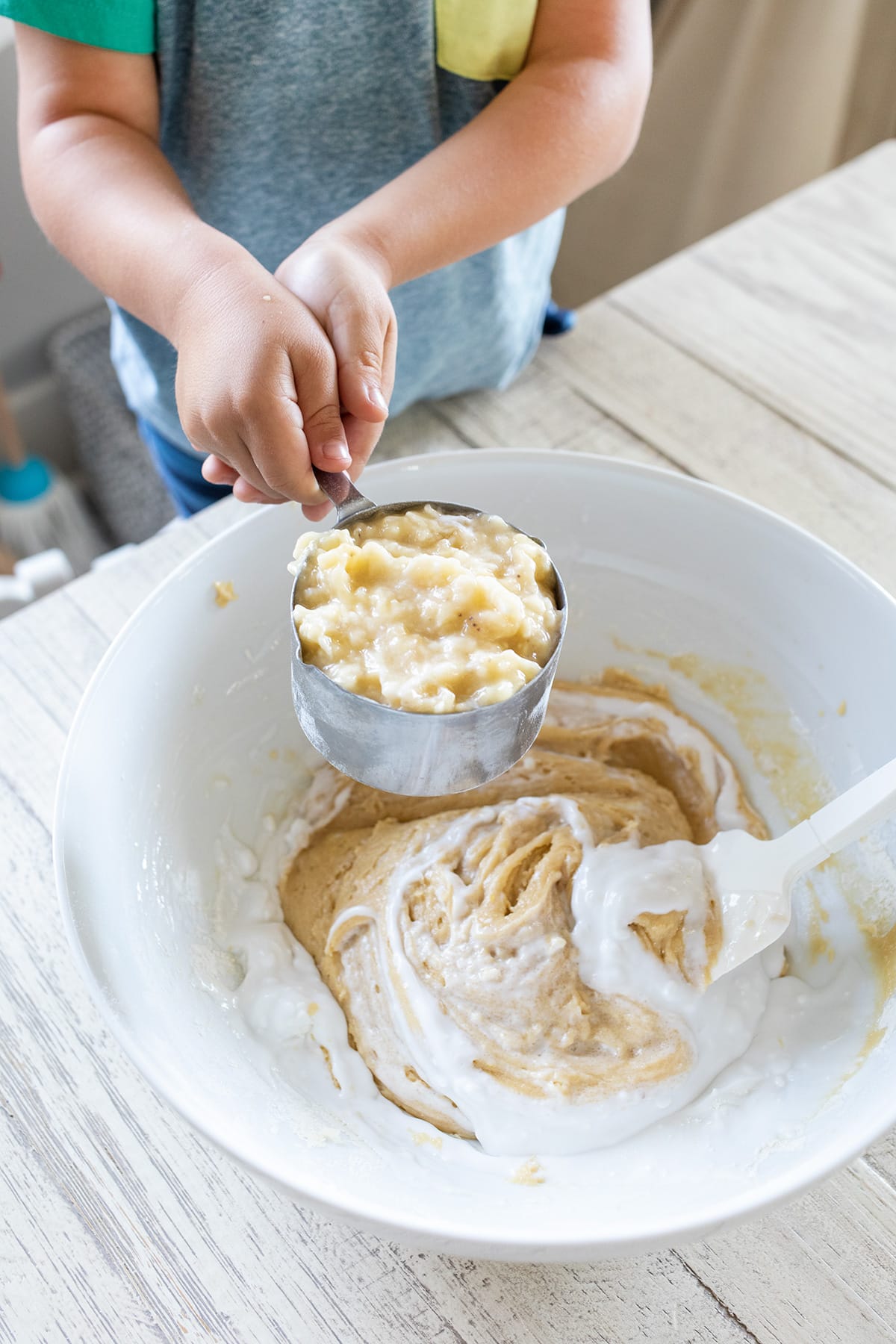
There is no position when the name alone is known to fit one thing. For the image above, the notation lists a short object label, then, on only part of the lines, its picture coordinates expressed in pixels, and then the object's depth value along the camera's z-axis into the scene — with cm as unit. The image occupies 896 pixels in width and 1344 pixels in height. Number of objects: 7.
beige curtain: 183
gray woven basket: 178
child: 74
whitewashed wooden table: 65
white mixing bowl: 60
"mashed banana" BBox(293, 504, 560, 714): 66
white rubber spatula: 73
